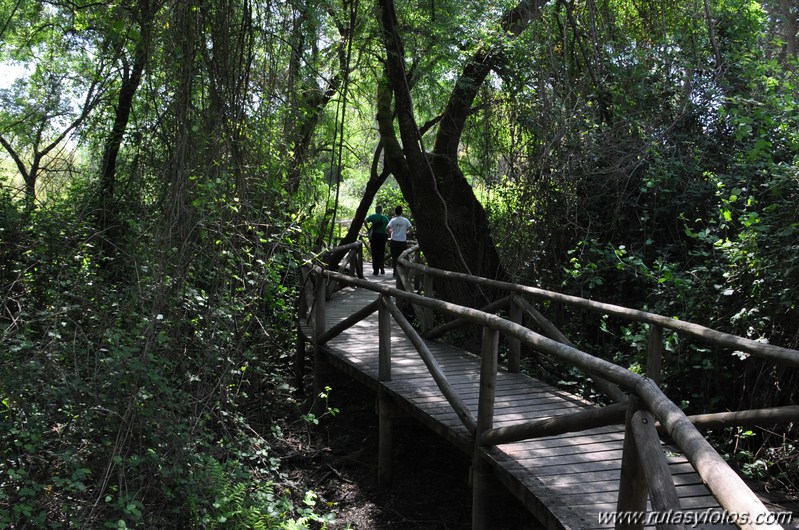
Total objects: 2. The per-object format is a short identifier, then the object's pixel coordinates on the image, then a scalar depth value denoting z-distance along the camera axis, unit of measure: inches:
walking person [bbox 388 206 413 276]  536.7
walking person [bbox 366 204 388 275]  560.7
